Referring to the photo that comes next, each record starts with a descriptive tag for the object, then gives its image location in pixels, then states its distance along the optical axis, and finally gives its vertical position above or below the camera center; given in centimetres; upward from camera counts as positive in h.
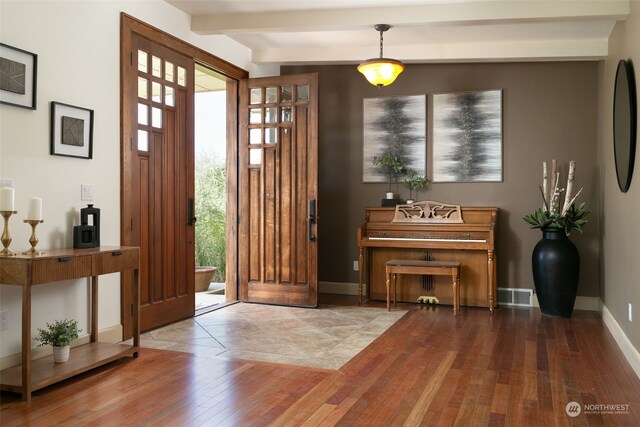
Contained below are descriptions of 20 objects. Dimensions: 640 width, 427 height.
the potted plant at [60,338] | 337 -76
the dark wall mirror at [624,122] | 381 +68
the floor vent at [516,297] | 590 -87
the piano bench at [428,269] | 537 -54
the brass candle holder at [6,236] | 314 -14
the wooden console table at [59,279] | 300 -50
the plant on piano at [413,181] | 623 +38
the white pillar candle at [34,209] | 328 +2
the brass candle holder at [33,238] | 325 -15
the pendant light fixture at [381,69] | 501 +132
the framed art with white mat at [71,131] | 366 +55
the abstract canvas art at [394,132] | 634 +95
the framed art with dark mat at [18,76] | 328 +82
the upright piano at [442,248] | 562 -34
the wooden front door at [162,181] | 452 +27
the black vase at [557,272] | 521 -53
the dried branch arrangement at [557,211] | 532 +4
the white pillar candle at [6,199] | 313 +7
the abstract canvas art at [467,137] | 604 +86
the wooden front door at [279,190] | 575 +25
